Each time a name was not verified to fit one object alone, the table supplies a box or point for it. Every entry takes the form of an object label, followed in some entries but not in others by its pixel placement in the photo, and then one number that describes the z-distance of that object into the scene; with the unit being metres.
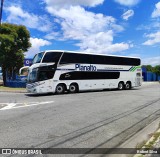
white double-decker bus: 13.24
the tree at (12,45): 20.28
